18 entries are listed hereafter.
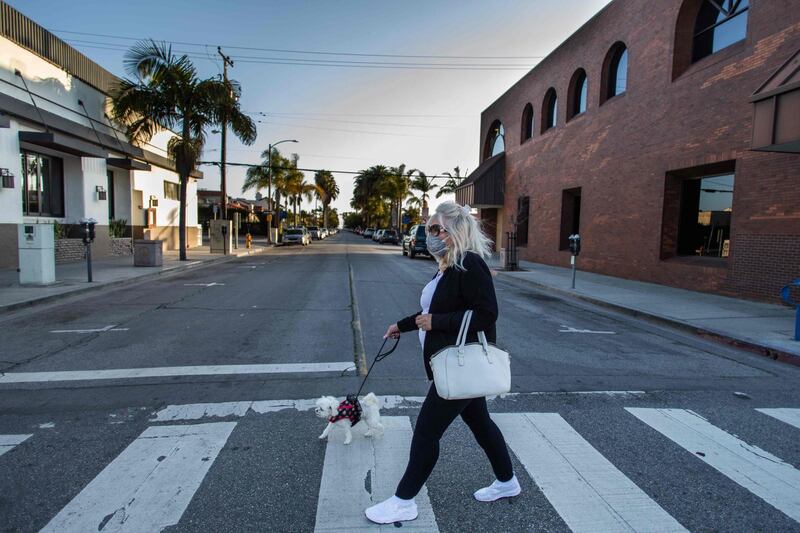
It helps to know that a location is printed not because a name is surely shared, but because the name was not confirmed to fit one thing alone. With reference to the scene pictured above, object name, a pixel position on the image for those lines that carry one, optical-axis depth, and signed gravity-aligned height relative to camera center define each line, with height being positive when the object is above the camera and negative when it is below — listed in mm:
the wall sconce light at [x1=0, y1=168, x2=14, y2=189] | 14453 +1032
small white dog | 3672 -1444
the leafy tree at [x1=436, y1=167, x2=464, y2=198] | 53247 +4947
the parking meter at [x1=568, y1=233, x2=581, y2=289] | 13859 -373
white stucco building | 15000 +2328
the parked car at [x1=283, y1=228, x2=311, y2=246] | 43062 -1245
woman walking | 2627 -474
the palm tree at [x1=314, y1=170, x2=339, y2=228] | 87881 +7144
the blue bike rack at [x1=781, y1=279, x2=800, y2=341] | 7348 -918
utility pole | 27028 +2363
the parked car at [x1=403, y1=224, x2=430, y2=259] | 26859 -852
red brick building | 10922 +2540
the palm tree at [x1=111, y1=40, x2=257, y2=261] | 19062 +4652
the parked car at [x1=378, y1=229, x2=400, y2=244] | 54125 -1282
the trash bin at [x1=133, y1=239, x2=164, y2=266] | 17344 -1292
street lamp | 40375 +1461
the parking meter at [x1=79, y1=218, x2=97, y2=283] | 12859 -454
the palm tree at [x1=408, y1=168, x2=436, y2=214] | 62500 +5333
